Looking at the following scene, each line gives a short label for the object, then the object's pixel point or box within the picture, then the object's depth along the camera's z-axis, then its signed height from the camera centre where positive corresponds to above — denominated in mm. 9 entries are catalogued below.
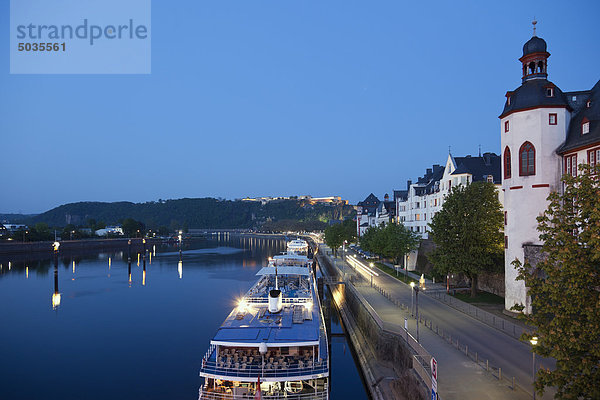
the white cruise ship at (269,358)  22594 -8681
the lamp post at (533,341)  15239 -5817
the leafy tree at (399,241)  64375 -5227
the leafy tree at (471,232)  43250 -2661
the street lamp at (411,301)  36284 -9300
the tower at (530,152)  33844 +4503
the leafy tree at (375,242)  74688 -6517
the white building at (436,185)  62781 +3856
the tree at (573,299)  13688 -3236
